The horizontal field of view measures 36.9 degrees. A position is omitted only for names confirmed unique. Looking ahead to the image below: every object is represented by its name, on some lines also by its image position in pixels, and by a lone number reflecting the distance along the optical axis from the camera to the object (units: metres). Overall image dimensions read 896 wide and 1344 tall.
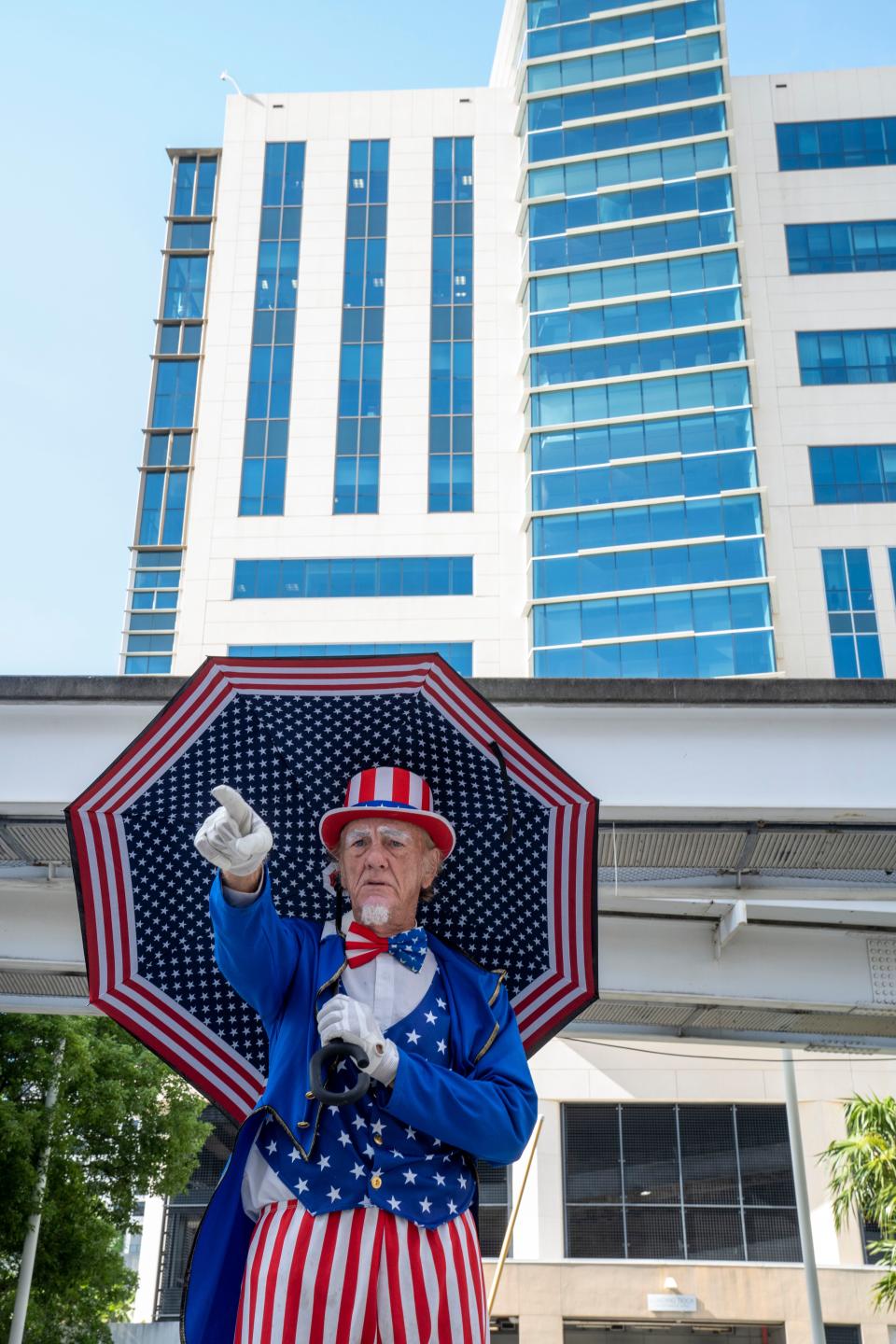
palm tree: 20.17
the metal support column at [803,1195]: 18.16
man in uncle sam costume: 3.27
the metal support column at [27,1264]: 15.63
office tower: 41.00
